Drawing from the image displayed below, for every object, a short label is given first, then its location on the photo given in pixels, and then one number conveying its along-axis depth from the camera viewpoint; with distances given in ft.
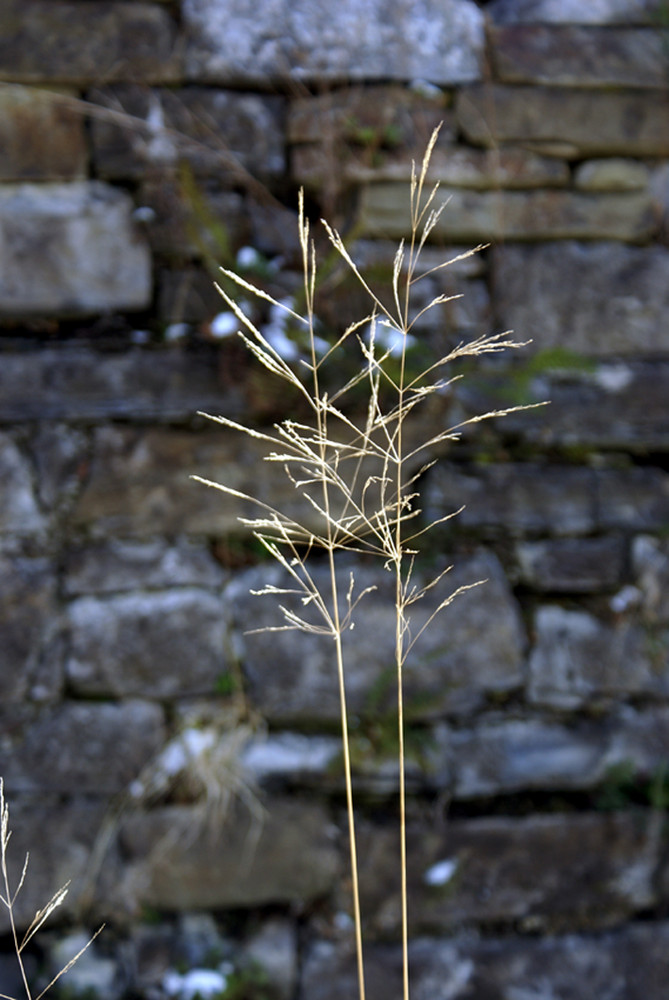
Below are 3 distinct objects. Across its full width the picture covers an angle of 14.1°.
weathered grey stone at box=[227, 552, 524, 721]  11.79
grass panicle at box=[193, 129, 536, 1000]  11.70
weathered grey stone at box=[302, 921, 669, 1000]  11.70
